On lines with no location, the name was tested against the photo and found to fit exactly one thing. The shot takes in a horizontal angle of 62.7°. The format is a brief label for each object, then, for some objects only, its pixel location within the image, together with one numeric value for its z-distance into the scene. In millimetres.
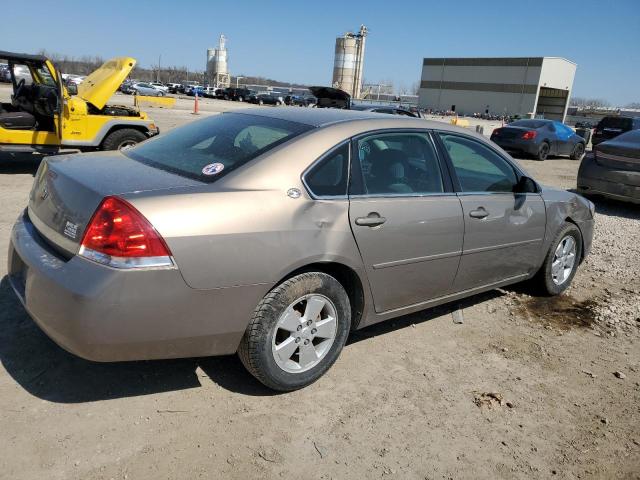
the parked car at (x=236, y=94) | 55856
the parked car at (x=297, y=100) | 46112
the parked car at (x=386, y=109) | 15469
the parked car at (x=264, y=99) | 53906
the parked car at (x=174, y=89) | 67625
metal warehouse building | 78062
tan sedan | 2422
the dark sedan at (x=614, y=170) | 8602
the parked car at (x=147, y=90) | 49112
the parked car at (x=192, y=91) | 63234
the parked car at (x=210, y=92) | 59806
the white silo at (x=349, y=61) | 87188
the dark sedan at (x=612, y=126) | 22594
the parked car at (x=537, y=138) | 16562
